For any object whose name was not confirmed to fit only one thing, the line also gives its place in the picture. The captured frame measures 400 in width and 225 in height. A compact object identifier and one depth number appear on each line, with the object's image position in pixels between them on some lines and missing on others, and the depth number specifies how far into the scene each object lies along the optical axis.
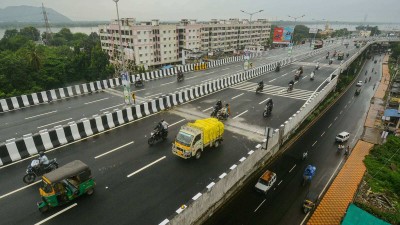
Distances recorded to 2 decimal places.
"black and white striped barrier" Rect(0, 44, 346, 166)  14.17
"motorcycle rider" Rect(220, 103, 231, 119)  21.47
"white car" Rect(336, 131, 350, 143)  22.52
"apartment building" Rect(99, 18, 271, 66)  66.75
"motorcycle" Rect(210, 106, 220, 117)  21.97
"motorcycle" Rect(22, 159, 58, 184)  12.16
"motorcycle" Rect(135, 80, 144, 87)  31.94
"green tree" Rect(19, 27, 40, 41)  116.56
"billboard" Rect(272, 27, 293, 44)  89.76
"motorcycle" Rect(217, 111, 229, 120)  21.48
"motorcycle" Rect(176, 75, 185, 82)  35.88
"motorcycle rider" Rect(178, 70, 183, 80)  35.87
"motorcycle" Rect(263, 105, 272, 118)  22.62
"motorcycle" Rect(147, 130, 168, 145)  16.66
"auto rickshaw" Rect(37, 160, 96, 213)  10.23
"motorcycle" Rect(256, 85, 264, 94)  30.78
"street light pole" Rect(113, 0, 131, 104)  22.97
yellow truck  14.39
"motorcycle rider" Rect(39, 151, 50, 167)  12.35
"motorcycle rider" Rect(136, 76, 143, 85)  31.92
